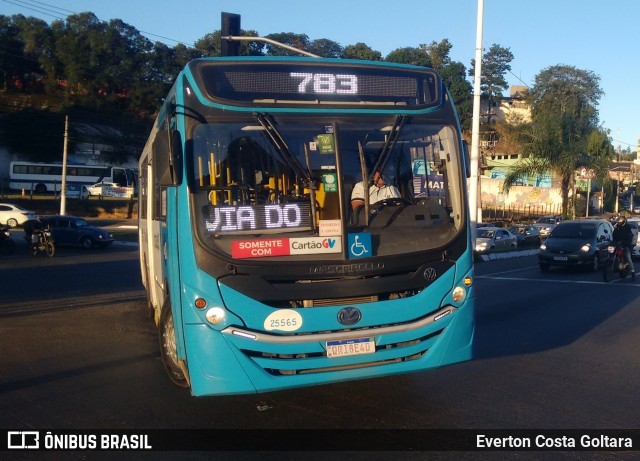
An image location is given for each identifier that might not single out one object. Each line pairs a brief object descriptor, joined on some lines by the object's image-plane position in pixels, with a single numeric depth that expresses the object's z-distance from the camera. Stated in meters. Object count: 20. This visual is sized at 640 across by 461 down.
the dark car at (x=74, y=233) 30.86
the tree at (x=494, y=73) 86.31
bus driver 5.77
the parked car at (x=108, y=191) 60.44
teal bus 5.42
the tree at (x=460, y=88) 72.00
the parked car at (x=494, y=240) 32.22
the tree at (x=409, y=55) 79.74
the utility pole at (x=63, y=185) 41.84
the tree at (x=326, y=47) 93.75
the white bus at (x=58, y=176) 61.66
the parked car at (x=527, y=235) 38.03
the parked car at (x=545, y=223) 43.56
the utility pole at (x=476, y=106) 22.92
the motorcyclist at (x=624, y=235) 17.67
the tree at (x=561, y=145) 44.50
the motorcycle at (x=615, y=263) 17.58
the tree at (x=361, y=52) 80.81
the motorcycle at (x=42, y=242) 26.30
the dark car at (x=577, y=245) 20.38
